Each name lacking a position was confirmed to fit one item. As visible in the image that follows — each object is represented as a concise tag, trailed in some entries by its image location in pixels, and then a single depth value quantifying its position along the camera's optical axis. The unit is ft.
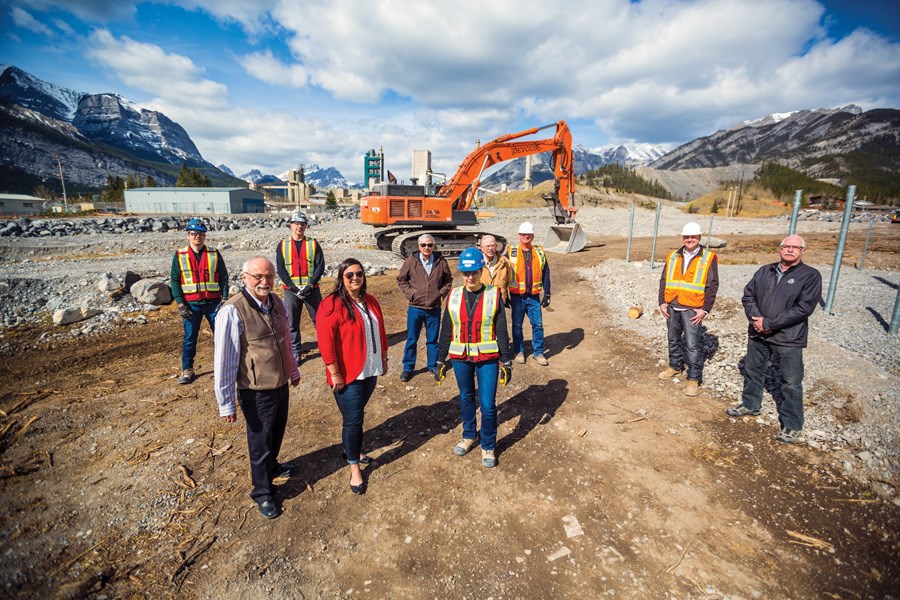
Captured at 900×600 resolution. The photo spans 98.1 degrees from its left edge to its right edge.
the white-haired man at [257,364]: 10.25
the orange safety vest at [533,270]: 20.96
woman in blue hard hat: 12.59
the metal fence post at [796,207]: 22.68
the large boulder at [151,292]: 30.50
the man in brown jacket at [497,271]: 20.49
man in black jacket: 13.93
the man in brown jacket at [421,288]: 19.86
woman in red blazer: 11.28
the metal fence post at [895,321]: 21.01
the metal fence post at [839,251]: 23.31
